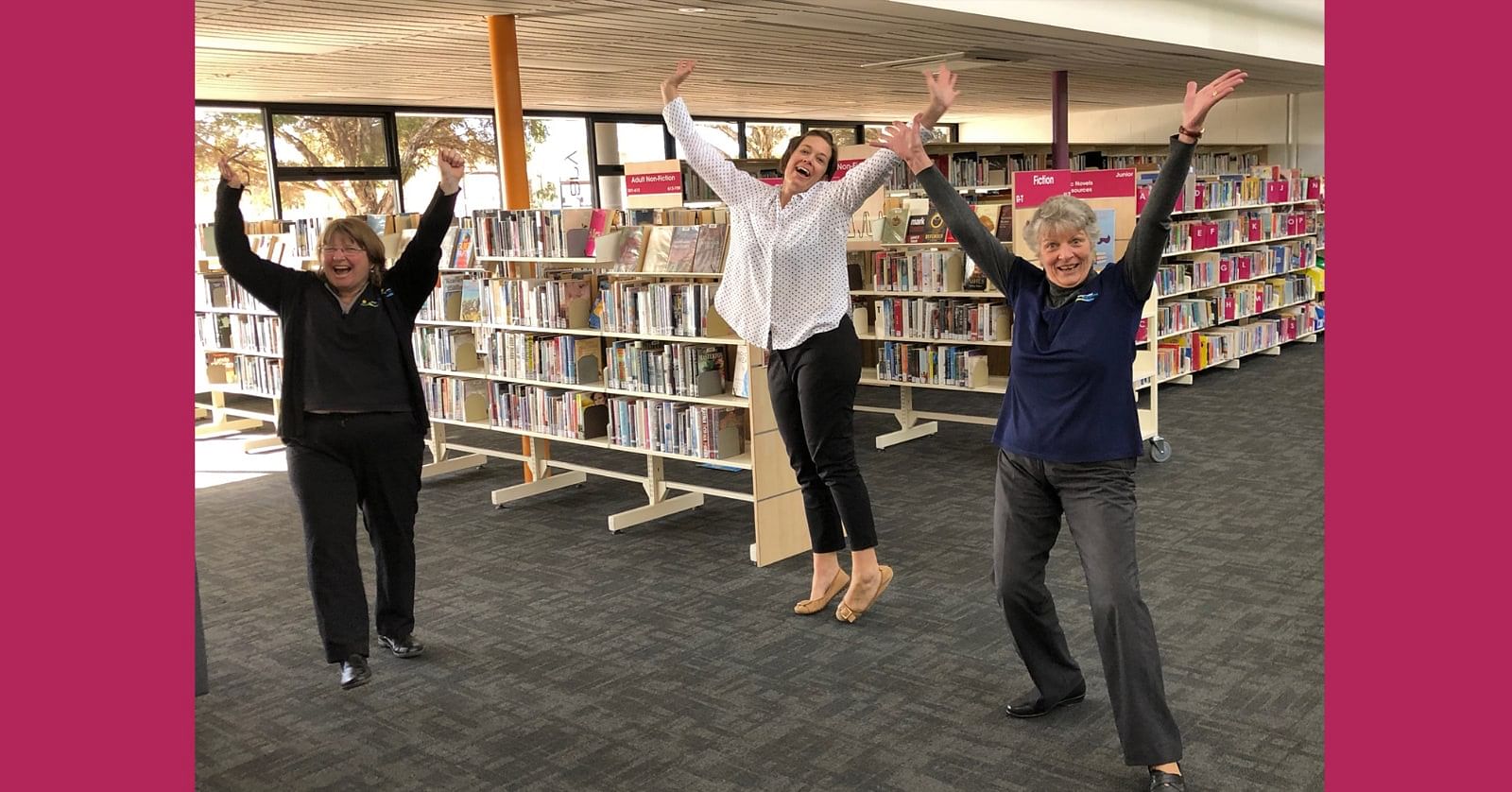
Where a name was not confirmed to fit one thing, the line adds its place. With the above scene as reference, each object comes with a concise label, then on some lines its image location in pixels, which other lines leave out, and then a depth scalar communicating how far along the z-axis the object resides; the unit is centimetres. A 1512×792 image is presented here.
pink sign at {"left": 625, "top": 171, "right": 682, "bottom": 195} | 785
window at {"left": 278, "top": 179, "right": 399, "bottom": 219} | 1242
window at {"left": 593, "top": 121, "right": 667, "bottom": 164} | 1564
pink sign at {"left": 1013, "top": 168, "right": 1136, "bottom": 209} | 673
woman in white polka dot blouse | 424
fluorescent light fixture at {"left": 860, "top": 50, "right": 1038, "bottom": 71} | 1031
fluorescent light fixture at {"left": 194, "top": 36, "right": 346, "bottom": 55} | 781
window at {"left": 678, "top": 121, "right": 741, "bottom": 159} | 1738
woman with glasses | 390
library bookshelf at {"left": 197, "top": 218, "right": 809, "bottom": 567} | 568
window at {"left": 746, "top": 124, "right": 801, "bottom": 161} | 1795
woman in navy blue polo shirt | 298
